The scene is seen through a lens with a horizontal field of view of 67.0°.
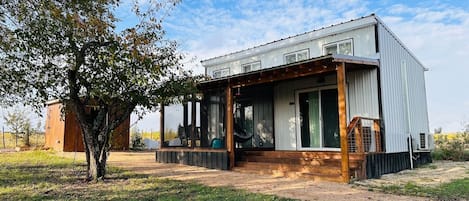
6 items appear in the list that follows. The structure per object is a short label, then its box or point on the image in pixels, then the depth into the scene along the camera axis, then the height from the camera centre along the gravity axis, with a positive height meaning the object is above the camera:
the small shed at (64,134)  16.89 -0.06
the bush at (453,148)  12.10 -0.71
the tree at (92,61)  6.33 +1.37
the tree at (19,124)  19.48 +0.52
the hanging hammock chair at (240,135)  10.62 -0.13
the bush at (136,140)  20.90 -0.48
